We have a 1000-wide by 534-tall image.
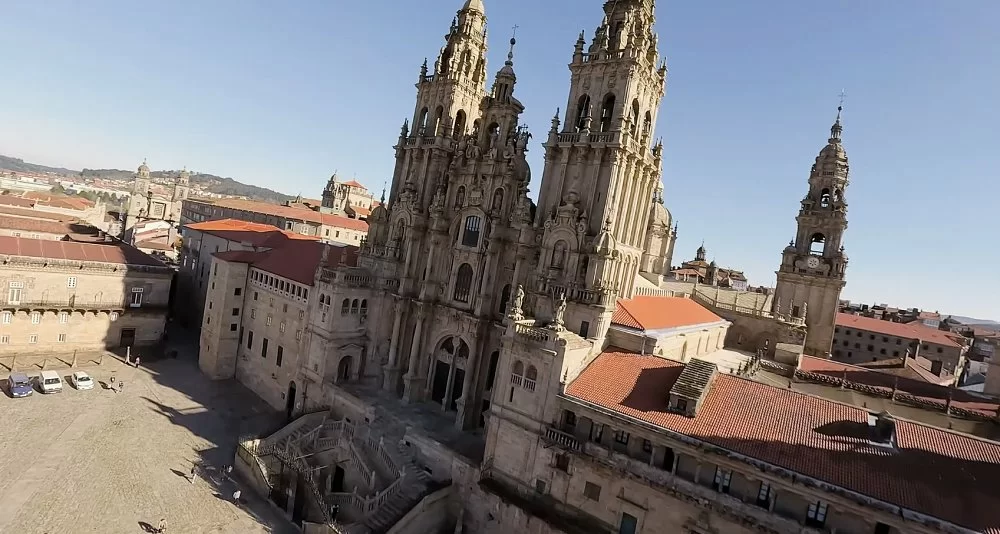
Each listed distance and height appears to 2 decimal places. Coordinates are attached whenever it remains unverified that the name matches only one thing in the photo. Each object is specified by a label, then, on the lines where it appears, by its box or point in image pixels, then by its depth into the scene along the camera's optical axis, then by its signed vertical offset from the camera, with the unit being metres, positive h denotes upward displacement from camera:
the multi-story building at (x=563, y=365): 24.11 -6.28
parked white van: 43.75 -17.88
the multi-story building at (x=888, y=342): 84.00 -3.70
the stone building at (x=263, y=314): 48.75 -10.89
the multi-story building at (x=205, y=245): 63.59 -6.10
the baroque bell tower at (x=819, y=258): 53.47 +4.72
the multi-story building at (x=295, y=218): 88.00 -1.63
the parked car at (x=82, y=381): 45.72 -18.00
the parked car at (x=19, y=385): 42.56 -18.15
